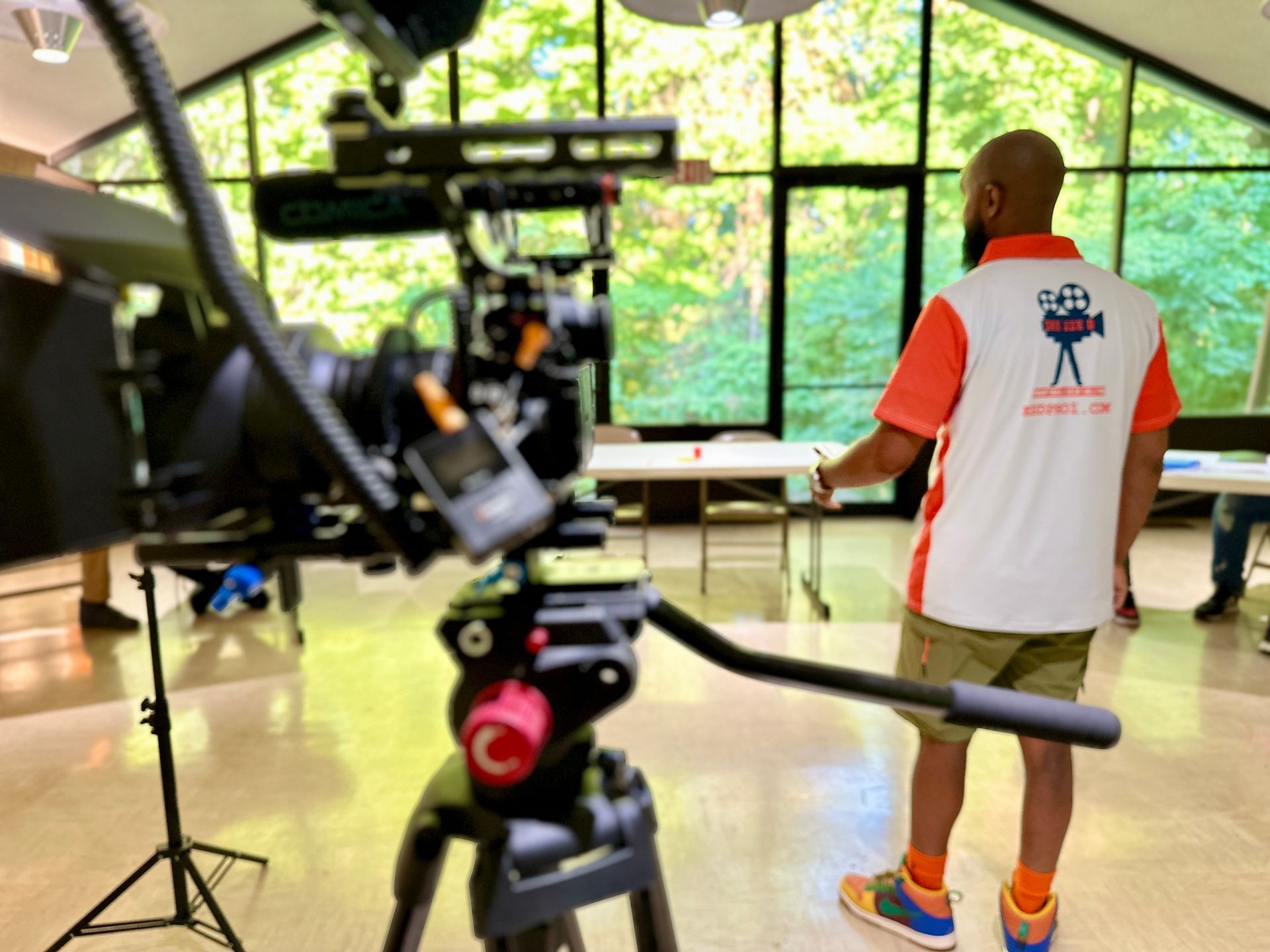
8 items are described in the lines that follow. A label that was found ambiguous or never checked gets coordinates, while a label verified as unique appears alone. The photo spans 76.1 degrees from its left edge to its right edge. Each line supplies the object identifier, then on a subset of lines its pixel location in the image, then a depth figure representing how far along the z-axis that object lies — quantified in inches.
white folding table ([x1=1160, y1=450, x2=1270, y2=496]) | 122.9
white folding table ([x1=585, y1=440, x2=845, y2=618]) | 139.9
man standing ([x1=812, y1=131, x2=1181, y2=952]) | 53.9
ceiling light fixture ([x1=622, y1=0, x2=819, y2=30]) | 94.0
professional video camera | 21.7
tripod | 24.4
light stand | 63.9
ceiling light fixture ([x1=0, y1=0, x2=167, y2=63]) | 100.7
